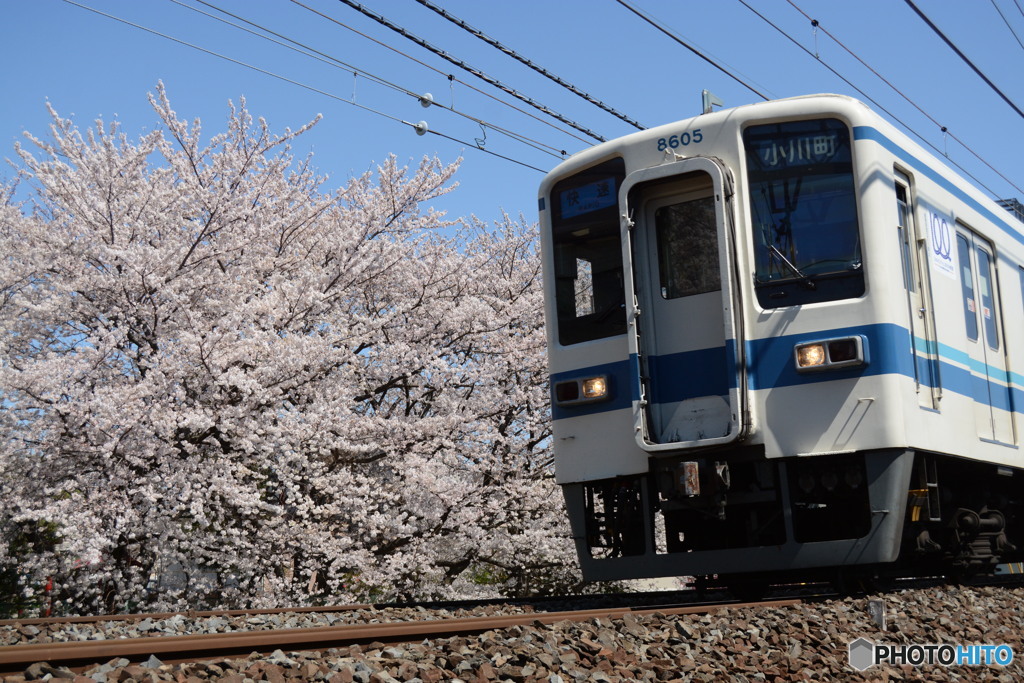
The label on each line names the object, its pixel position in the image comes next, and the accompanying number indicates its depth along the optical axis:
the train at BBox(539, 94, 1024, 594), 11.85
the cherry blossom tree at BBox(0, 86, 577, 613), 18.86
